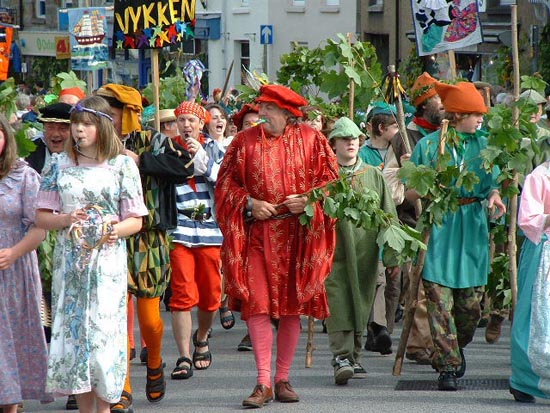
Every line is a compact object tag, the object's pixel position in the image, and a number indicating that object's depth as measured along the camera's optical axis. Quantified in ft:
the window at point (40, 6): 202.69
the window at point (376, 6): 123.54
